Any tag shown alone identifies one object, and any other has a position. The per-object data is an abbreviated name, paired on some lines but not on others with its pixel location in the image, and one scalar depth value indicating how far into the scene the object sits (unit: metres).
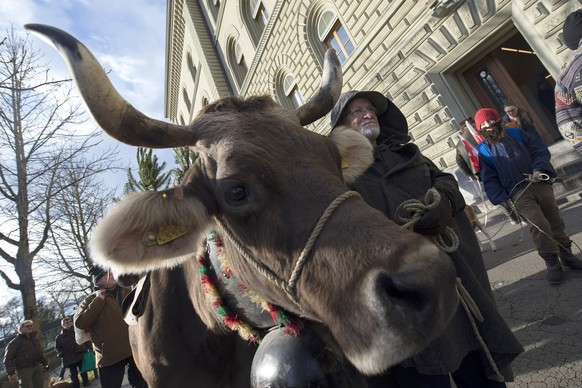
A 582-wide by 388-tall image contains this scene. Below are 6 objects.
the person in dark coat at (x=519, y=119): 5.79
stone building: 7.84
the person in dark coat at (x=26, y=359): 7.57
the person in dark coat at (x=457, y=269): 1.71
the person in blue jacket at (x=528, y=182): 3.82
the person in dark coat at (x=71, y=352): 8.34
